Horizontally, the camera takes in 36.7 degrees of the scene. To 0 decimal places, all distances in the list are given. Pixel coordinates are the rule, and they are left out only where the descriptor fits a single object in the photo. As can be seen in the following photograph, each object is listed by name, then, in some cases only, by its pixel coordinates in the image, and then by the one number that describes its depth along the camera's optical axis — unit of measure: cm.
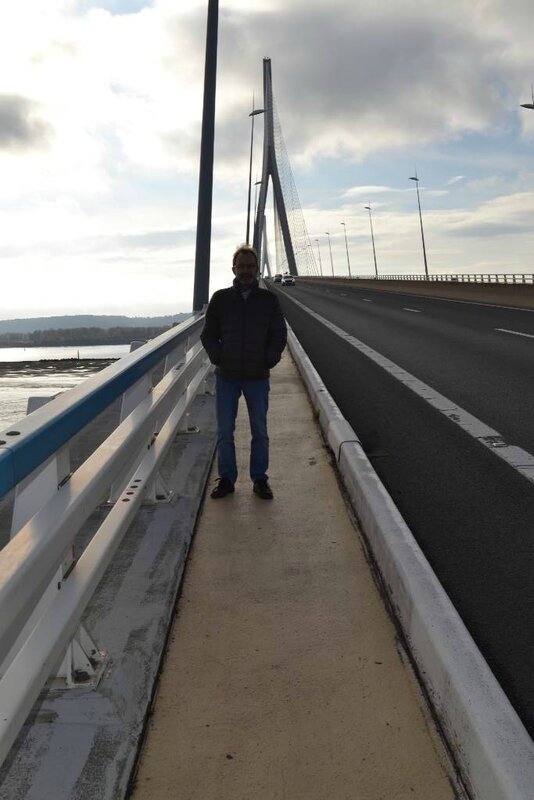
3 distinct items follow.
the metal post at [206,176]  1292
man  547
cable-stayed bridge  235
